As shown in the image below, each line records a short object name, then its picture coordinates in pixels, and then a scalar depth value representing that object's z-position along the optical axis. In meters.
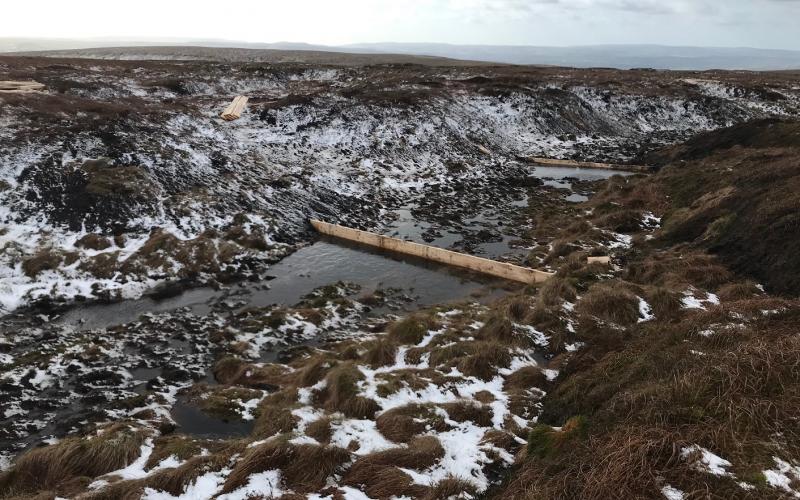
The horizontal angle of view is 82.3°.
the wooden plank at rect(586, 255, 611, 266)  16.56
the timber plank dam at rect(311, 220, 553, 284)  17.02
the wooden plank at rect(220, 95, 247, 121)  36.44
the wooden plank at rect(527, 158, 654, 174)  34.34
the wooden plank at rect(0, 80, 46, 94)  30.53
